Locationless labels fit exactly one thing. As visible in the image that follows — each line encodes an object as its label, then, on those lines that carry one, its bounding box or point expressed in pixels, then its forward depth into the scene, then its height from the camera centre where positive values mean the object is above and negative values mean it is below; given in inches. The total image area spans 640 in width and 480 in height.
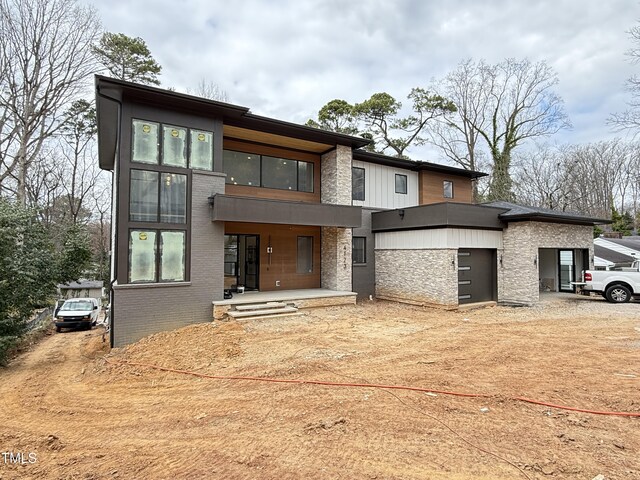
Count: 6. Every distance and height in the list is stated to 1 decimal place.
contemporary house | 352.2 +42.0
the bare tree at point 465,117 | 1007.6 +425.3
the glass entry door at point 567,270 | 581.9 -26.7
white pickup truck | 459.2 -39.7
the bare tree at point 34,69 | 666.2 +396.6
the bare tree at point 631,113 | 460.8 +201.4
